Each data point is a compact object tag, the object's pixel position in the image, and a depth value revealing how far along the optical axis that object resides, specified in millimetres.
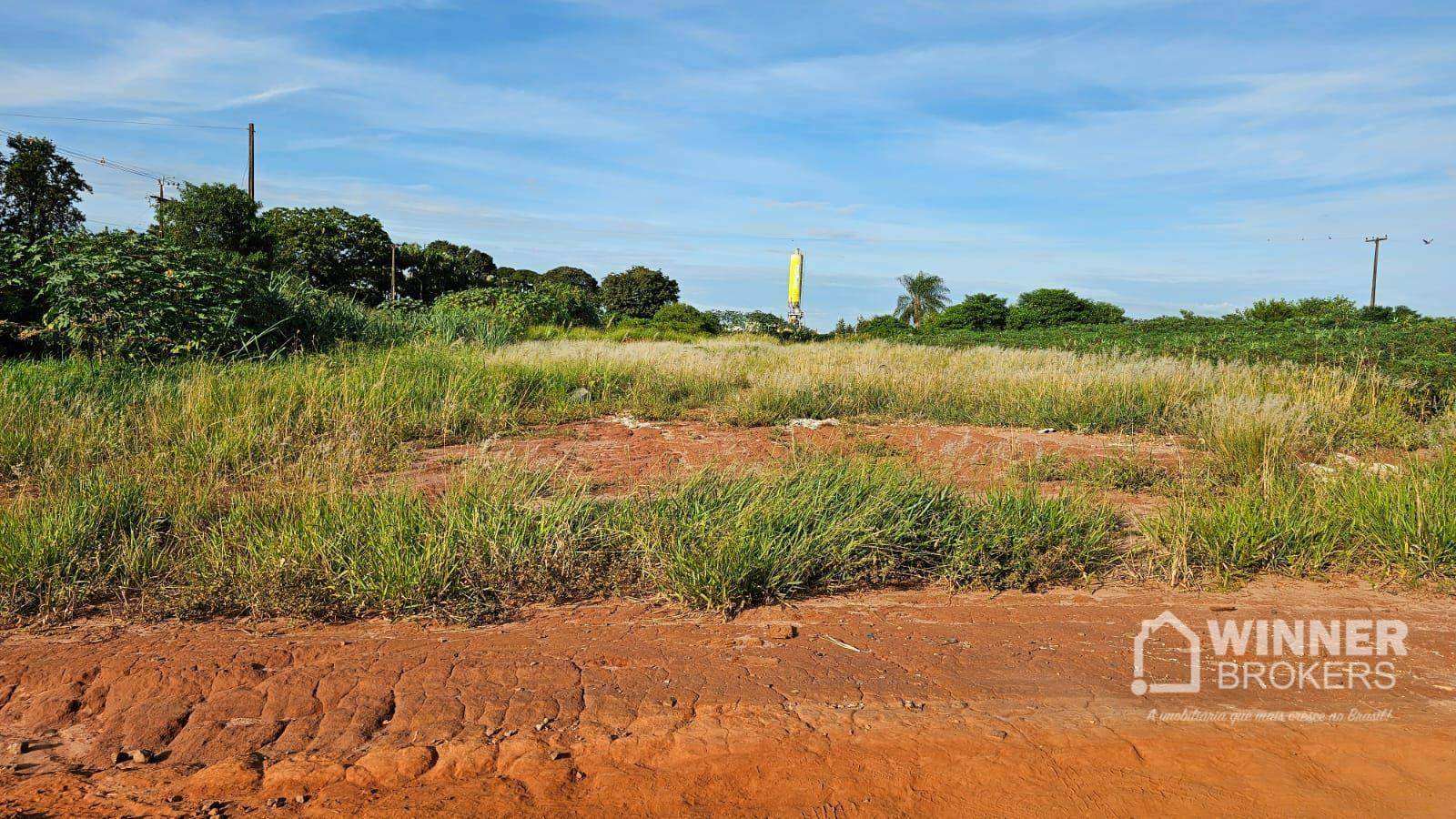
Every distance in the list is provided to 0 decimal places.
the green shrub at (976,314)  32688
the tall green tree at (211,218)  26828
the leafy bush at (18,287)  10703
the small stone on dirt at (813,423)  9094
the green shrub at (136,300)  10367
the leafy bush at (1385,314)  21864
